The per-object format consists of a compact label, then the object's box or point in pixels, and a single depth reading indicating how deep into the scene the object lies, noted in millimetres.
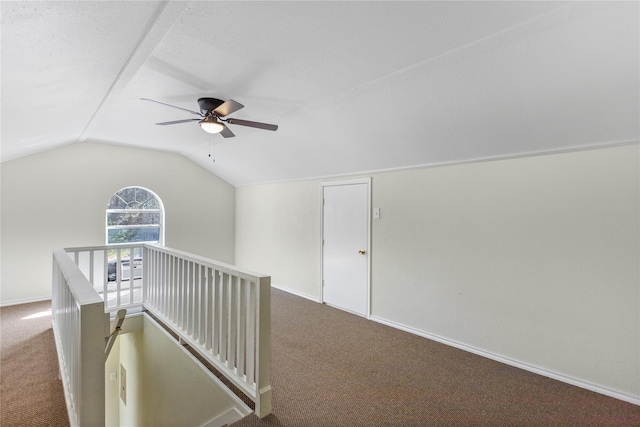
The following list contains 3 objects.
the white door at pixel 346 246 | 4012
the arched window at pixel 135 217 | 5039
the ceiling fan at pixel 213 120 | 2632
